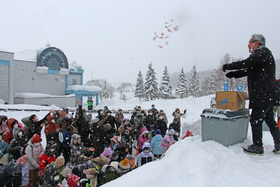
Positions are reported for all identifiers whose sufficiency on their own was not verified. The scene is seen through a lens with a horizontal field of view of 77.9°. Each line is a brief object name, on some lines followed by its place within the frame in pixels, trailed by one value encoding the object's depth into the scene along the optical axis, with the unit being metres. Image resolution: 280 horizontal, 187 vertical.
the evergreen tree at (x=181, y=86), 47.47
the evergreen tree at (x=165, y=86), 45.06
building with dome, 22.69
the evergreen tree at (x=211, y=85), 48.88
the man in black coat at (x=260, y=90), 3.04
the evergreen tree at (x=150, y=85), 44.87
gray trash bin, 3.22
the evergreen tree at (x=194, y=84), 50.75
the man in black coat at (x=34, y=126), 6.40
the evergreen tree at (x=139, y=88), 51.02
